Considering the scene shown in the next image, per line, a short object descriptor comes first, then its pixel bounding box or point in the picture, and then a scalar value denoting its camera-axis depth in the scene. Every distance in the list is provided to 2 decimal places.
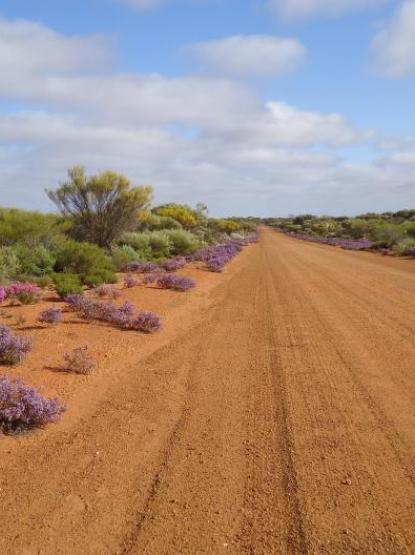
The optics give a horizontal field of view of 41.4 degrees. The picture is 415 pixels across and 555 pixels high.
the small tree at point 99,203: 25.36
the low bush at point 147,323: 10.34
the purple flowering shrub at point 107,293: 13.46
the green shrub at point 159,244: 26.27
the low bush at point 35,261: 16.20
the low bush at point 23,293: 11.91
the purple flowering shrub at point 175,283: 15.98
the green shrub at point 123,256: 19.97
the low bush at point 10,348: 7.56
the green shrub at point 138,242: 24.93
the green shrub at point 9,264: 14.59
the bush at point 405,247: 33.78
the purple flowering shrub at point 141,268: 19.56
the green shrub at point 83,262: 16.06
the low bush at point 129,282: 15.54
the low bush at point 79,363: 7.51
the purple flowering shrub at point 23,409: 5.59
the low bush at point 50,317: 9.91
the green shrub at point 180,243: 29.05
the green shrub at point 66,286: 12.76
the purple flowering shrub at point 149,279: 16.64
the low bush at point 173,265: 21.23
